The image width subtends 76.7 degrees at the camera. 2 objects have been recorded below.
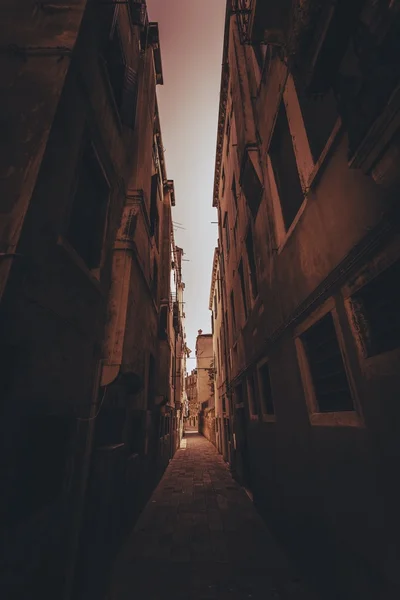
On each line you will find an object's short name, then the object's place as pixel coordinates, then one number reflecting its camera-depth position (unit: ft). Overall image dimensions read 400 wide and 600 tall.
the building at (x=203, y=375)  85.36
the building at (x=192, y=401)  164.70
